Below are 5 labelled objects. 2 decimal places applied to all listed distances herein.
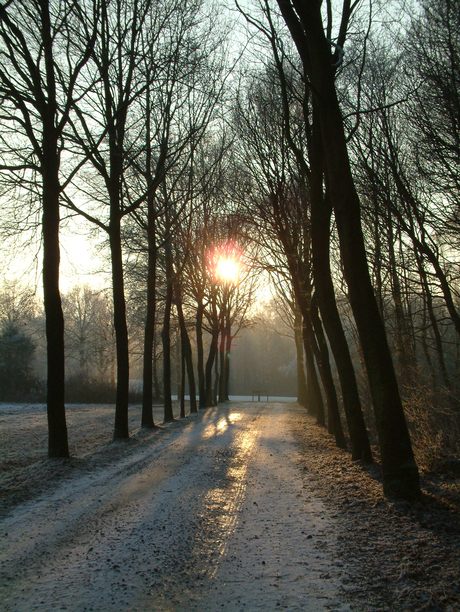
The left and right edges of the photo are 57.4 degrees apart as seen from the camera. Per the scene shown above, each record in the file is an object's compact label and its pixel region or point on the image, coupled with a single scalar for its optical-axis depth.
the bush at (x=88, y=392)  32.31
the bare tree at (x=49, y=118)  8.56
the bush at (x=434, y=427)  6.57
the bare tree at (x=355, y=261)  5.18
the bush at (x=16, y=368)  30.61
